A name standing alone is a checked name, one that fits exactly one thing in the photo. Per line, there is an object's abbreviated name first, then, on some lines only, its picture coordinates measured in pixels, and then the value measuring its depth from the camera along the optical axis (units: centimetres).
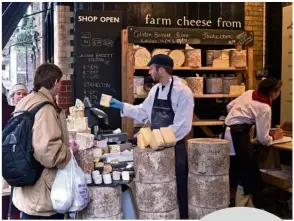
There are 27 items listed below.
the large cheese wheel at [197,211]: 353
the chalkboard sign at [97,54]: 525
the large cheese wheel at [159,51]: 517
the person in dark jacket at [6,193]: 353
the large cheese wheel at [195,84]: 529
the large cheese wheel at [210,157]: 349
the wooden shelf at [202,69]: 510
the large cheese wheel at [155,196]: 326
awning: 469
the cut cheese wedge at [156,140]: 316
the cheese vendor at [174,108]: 379
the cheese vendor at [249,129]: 425
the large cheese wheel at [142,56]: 507
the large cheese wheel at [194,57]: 523
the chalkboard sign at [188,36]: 512
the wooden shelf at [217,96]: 534
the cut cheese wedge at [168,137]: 321
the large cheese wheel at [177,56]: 520
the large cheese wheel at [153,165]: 320
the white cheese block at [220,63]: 540
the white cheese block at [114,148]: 380
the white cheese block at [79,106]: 388
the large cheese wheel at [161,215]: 329
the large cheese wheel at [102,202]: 312
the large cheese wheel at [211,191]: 351
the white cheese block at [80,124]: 374
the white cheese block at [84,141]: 317
